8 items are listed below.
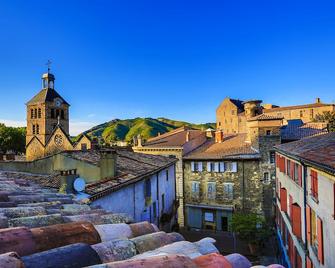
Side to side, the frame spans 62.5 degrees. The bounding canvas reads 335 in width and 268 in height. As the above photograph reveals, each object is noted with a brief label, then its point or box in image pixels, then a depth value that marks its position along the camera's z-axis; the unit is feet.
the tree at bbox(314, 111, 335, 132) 133.08
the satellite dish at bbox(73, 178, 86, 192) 30.55
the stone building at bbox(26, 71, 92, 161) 184.14
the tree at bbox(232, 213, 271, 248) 79.10
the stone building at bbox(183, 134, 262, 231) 101.19
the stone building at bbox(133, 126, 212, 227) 113.39
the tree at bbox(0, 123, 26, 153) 209.97
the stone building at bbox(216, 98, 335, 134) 243.81
